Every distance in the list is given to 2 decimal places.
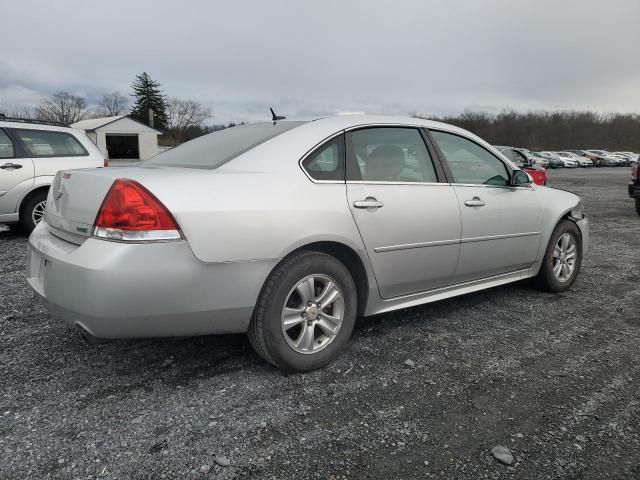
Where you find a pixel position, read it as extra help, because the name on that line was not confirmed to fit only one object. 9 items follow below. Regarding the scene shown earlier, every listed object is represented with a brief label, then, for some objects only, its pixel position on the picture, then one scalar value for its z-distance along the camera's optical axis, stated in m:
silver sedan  2.35
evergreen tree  71.19
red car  13.57
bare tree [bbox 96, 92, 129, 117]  70.59
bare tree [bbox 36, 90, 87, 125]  60.62
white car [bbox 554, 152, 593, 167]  47.72
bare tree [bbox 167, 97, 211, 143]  75.98
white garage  41.50
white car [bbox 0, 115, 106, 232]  6.66
